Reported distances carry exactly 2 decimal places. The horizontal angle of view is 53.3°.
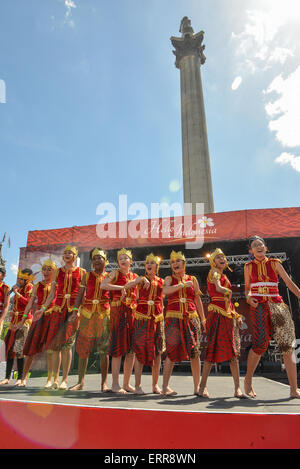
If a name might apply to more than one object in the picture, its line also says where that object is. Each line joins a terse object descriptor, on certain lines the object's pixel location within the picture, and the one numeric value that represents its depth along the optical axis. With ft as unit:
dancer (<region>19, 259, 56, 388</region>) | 12.44
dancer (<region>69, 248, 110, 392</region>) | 11.43
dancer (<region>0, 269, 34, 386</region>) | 14.75
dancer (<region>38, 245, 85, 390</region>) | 11.80
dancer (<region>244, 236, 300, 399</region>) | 9.87
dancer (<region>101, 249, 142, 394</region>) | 10.78
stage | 5.22
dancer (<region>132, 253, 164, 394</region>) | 10.92
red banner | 30.60
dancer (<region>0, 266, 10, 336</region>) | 14.73
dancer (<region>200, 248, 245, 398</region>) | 10.28
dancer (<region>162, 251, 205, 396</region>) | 10.42
